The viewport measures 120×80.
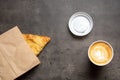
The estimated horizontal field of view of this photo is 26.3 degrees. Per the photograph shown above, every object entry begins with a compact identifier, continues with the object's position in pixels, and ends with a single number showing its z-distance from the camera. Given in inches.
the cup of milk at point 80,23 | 46.3
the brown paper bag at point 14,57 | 43.1
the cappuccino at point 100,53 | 42.9
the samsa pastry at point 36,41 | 45.2
